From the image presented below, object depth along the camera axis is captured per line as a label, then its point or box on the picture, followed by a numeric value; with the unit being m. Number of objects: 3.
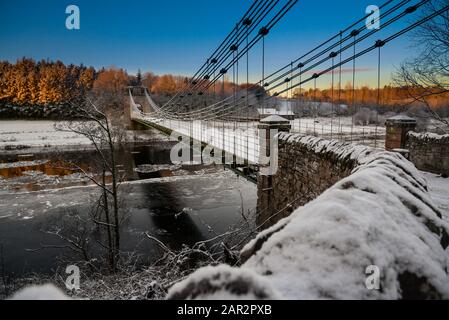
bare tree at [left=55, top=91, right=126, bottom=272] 8.39
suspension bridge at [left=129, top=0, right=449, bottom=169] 6.75
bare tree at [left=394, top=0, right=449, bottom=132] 7.78
